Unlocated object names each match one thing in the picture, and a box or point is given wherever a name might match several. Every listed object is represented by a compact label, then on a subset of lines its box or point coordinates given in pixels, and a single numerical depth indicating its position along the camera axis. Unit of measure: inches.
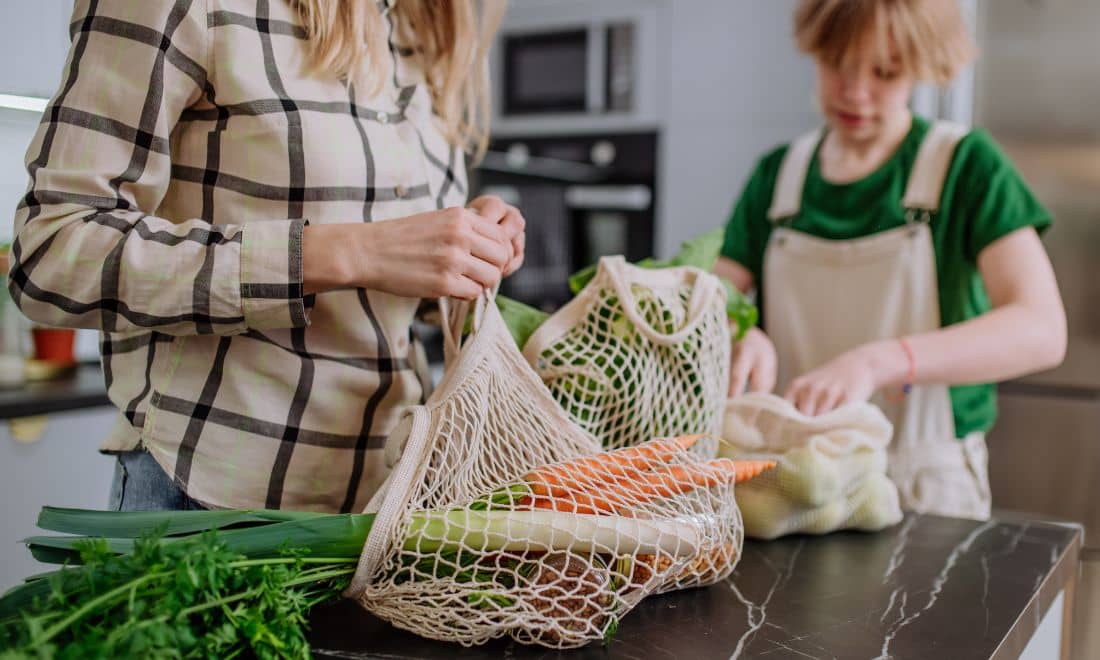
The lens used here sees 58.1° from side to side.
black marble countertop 28.0
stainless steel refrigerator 83.8
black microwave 121.1
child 50.9
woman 27.9
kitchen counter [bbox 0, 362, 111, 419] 61.2
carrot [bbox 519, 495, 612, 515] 27.2
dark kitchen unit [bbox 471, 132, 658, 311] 116.3
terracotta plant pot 70.8
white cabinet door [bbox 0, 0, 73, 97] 38.5
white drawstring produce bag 37.4
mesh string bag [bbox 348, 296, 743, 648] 26.1
